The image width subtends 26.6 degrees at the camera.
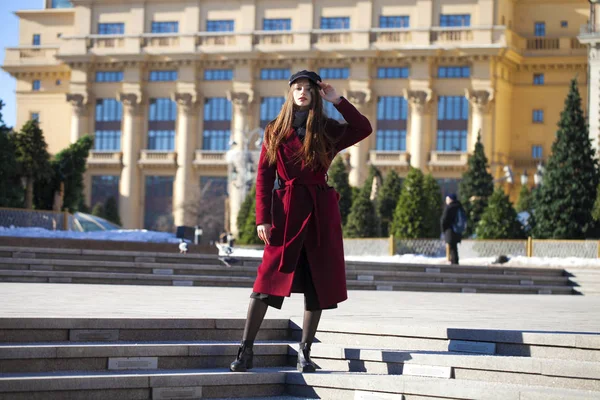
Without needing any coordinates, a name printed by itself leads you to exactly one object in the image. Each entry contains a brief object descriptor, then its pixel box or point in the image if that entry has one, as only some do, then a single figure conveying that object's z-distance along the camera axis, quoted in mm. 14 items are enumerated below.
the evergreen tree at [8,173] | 28188
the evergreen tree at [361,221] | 42312
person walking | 25984
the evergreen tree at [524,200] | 53838
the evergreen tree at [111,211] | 69356
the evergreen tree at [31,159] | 29734
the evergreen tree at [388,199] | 45719
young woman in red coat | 8367
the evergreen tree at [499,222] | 37688
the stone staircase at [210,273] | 17406
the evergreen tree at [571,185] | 37750
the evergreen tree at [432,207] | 40812
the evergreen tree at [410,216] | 40500
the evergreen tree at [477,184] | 50191
